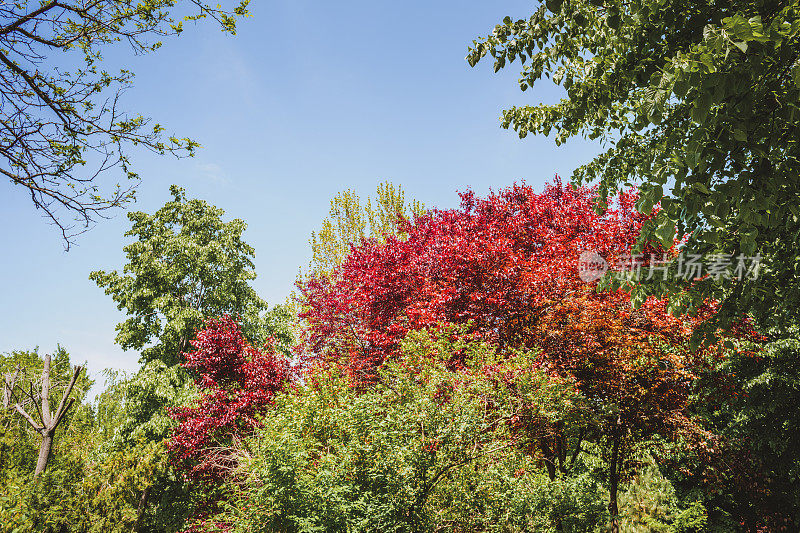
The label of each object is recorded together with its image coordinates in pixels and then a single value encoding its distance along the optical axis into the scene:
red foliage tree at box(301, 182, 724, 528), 9.88
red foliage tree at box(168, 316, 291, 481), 10.52
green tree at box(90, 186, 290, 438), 14.00
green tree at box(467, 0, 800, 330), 2.67
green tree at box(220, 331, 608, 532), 6.30
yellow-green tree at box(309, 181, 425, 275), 22.58
